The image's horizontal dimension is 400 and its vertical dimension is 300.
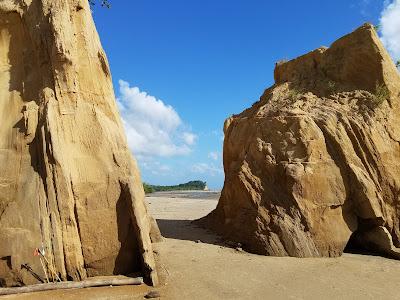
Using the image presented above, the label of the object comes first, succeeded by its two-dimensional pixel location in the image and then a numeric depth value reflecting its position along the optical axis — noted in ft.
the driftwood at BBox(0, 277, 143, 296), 22.49
